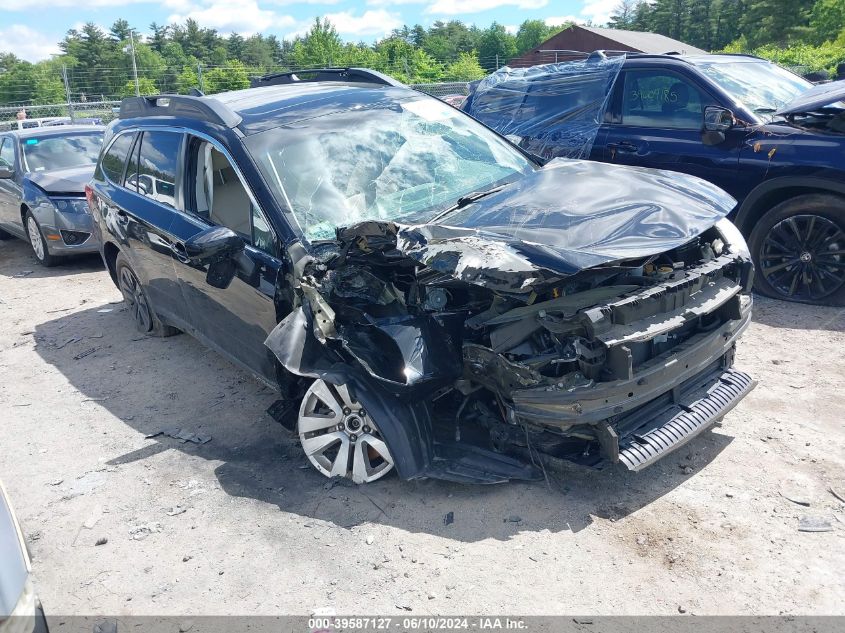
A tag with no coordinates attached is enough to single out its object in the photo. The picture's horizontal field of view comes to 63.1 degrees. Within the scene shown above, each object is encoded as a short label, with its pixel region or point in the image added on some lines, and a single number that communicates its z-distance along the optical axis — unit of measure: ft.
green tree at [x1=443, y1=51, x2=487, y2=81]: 127.57
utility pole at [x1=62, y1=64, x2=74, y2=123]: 62.95
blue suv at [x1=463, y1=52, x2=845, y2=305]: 17.95
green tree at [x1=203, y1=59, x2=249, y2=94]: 87.89
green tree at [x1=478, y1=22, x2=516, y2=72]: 291.38
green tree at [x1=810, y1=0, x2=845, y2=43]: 138.92
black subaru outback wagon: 10.30
